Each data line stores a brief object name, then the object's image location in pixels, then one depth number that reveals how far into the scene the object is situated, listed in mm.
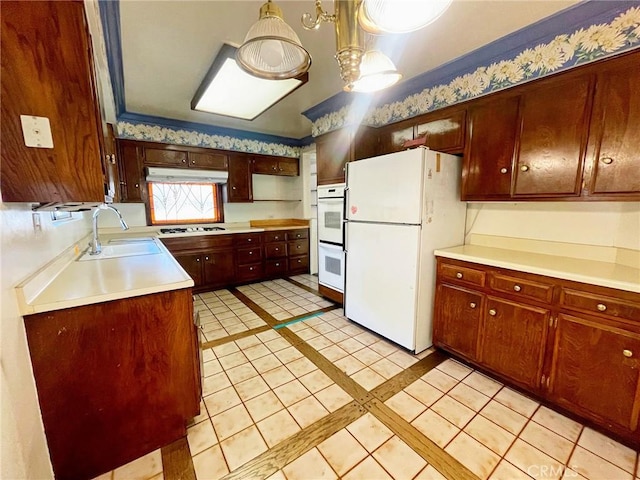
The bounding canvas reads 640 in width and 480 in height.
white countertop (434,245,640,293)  1420
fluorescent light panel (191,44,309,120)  2105
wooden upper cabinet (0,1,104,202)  913
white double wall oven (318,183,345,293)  3085
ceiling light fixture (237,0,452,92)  826
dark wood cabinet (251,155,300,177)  4453
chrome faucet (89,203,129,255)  2198
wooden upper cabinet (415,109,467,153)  2279
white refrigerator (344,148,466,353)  2150
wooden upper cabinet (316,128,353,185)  2945
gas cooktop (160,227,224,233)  3862
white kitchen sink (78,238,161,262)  2155
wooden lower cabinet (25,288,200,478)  1143
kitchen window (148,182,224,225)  3947
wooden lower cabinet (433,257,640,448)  1400
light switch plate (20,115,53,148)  953
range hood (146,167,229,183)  3559
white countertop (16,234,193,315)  1101
